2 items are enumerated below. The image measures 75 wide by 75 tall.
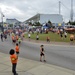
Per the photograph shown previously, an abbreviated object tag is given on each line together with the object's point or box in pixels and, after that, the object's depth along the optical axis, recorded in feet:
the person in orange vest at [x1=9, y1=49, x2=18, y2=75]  32.78
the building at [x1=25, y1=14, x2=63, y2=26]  341.90
